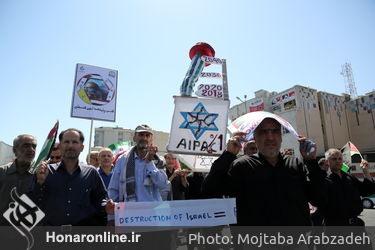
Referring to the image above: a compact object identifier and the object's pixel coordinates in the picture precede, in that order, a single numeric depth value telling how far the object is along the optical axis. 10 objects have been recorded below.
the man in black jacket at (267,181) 1.99
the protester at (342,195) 3.40
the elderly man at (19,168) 3.14
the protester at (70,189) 2.35
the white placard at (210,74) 4.11
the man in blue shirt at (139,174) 3.10
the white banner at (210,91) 3.92
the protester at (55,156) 4.90
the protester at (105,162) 4.62
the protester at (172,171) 4.98
